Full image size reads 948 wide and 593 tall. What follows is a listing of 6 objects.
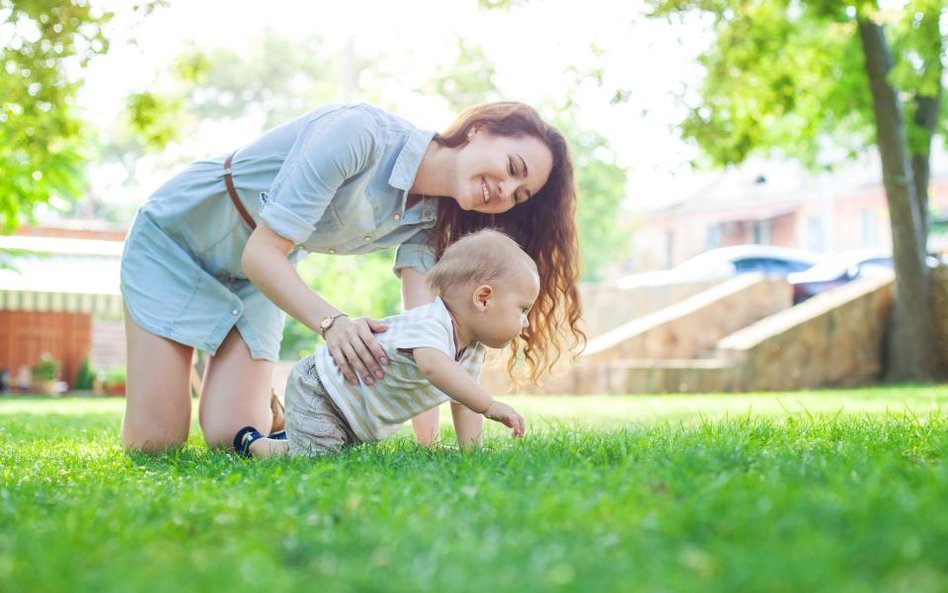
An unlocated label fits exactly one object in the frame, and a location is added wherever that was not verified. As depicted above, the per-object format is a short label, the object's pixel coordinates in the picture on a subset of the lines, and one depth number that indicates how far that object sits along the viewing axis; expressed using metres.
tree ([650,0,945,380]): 10.82
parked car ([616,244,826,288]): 22.25
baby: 3.48
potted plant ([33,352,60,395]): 18.33
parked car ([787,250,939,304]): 18.00
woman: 3.69
